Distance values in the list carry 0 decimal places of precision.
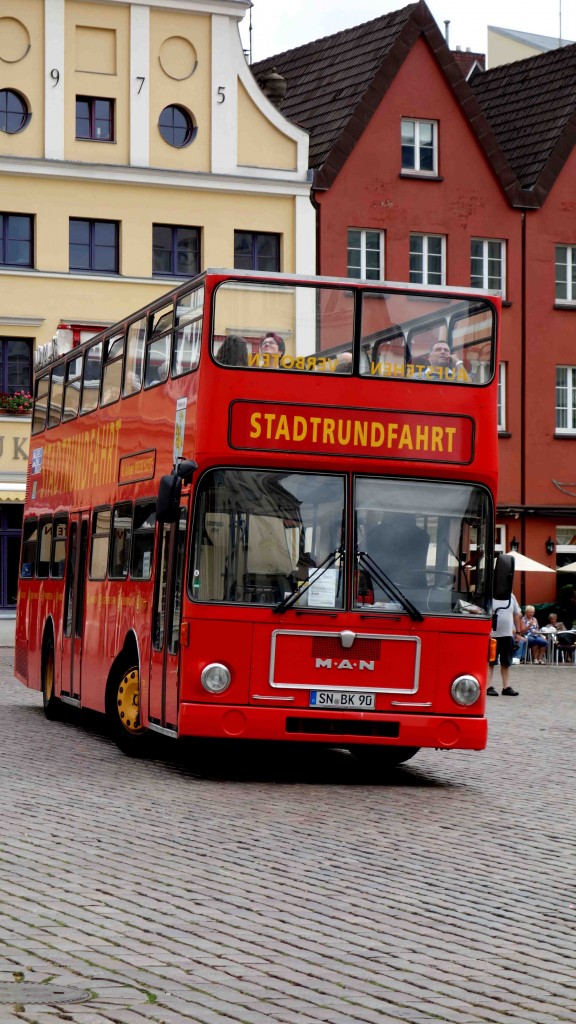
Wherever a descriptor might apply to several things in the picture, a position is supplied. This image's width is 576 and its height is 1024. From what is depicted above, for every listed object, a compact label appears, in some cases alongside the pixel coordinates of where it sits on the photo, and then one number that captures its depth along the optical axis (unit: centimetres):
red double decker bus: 1477
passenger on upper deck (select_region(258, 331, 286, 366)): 1518
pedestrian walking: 2877
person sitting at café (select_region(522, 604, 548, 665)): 4044
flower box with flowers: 4109
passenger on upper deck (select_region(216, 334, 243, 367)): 1507
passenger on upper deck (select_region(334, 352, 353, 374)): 1534
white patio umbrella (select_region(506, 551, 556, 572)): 4143
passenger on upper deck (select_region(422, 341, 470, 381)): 1555
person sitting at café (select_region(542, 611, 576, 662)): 4050
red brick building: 4594
